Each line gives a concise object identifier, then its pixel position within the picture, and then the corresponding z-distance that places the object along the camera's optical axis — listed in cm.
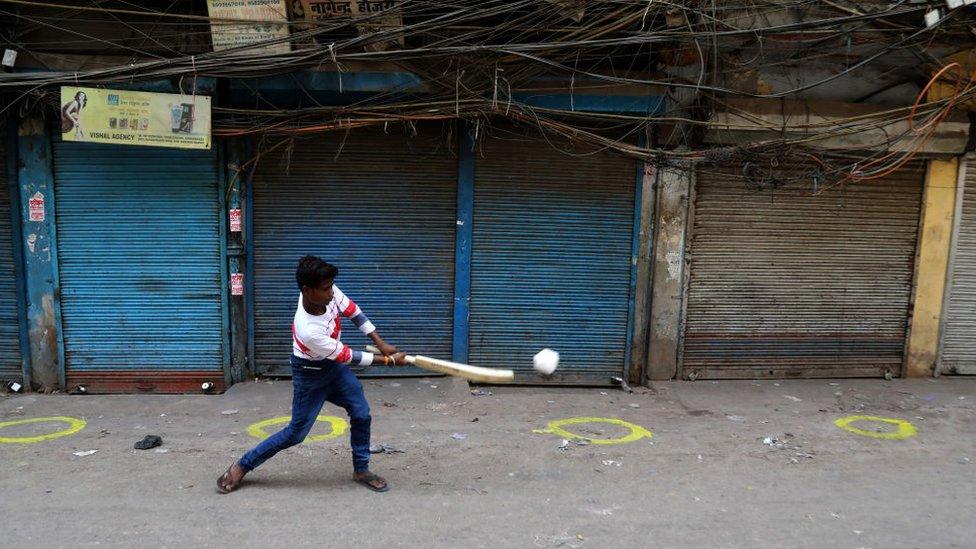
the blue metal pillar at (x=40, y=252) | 630
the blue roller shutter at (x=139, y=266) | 640
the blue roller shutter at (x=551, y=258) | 681
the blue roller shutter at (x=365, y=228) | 664
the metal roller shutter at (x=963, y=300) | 729
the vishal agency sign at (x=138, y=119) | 590
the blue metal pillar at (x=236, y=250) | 648
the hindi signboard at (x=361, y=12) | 600
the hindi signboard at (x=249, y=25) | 593
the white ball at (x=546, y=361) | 446
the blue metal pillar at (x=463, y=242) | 671
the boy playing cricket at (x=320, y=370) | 402
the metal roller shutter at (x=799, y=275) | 710
